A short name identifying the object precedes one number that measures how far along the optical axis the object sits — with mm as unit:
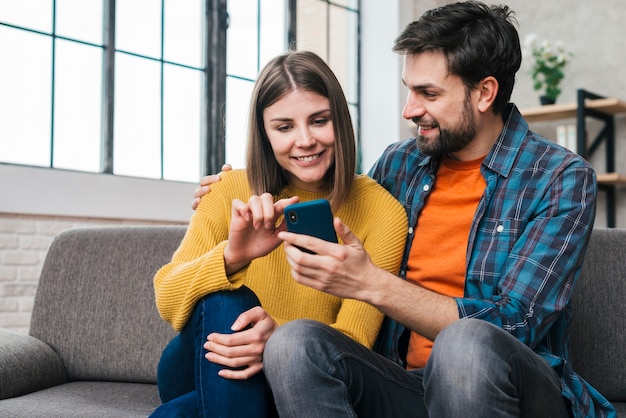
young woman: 1390
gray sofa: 1867
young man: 1232
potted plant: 4754
